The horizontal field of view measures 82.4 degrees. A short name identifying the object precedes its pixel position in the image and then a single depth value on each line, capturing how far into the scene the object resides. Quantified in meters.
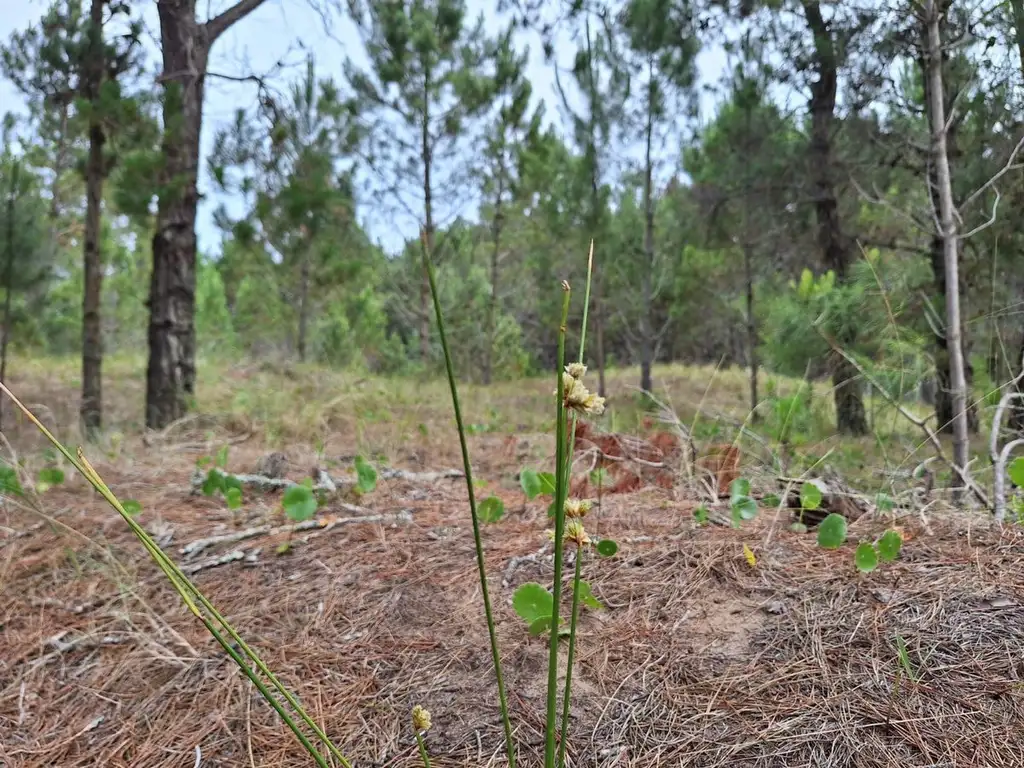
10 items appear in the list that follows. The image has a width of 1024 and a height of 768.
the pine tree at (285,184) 4.29
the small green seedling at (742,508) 1.46
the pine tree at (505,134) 7.89
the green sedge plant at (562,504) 0.53
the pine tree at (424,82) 7.19
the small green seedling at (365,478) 1.87
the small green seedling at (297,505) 1.60
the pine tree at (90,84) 3.88
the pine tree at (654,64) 6.02
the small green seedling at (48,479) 2.08
